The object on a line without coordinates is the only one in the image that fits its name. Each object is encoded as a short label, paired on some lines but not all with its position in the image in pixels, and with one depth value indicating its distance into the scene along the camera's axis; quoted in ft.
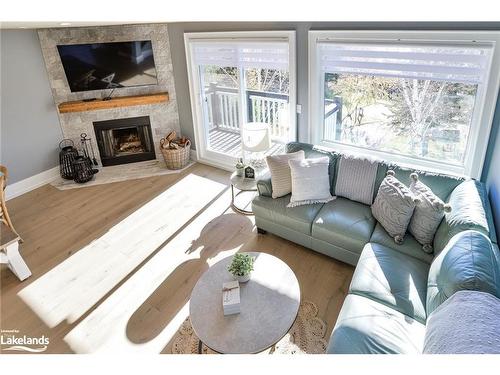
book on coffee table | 7.25
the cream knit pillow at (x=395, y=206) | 8.87
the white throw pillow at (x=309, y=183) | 10.77
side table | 12.42
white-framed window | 9.39
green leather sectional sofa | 6.47
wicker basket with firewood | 16.65
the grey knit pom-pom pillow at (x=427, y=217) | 8.49
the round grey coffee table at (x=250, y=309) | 6.72
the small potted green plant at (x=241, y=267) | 7.96
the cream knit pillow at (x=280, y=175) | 11.14
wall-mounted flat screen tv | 15.12
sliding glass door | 13.03
